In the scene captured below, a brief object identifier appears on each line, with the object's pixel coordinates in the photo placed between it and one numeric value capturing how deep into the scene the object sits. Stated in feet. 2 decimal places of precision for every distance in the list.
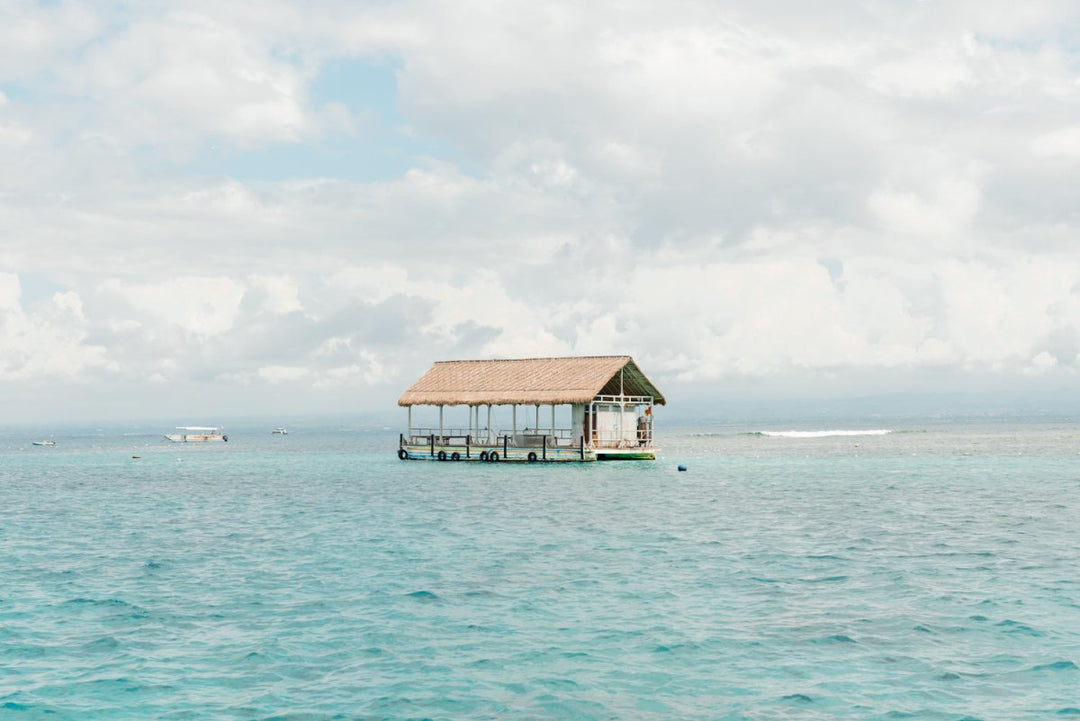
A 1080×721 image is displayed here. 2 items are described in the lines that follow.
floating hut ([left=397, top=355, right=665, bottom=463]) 172.04
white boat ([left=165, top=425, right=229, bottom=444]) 455.63
